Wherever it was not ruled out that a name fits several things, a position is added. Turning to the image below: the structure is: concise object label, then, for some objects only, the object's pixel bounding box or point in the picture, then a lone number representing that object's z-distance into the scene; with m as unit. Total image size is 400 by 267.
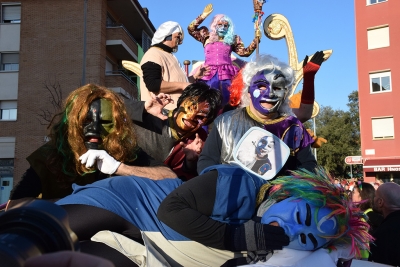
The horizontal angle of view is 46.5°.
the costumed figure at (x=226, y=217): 1.95
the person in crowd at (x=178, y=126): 3.07
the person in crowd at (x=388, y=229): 3.62
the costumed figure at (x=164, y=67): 3.59
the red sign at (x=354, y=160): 19.53
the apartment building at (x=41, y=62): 19.55
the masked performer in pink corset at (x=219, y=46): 4.07
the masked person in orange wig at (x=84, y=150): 2.53
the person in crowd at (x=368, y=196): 4.73
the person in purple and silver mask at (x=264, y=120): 2.61
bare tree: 19.11
